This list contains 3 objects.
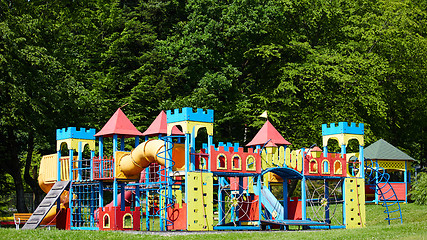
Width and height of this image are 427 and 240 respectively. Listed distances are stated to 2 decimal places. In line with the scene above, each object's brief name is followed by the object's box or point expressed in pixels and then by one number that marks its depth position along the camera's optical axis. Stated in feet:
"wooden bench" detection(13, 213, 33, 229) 98.95
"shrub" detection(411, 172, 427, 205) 113.91
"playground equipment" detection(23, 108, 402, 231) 78.12
